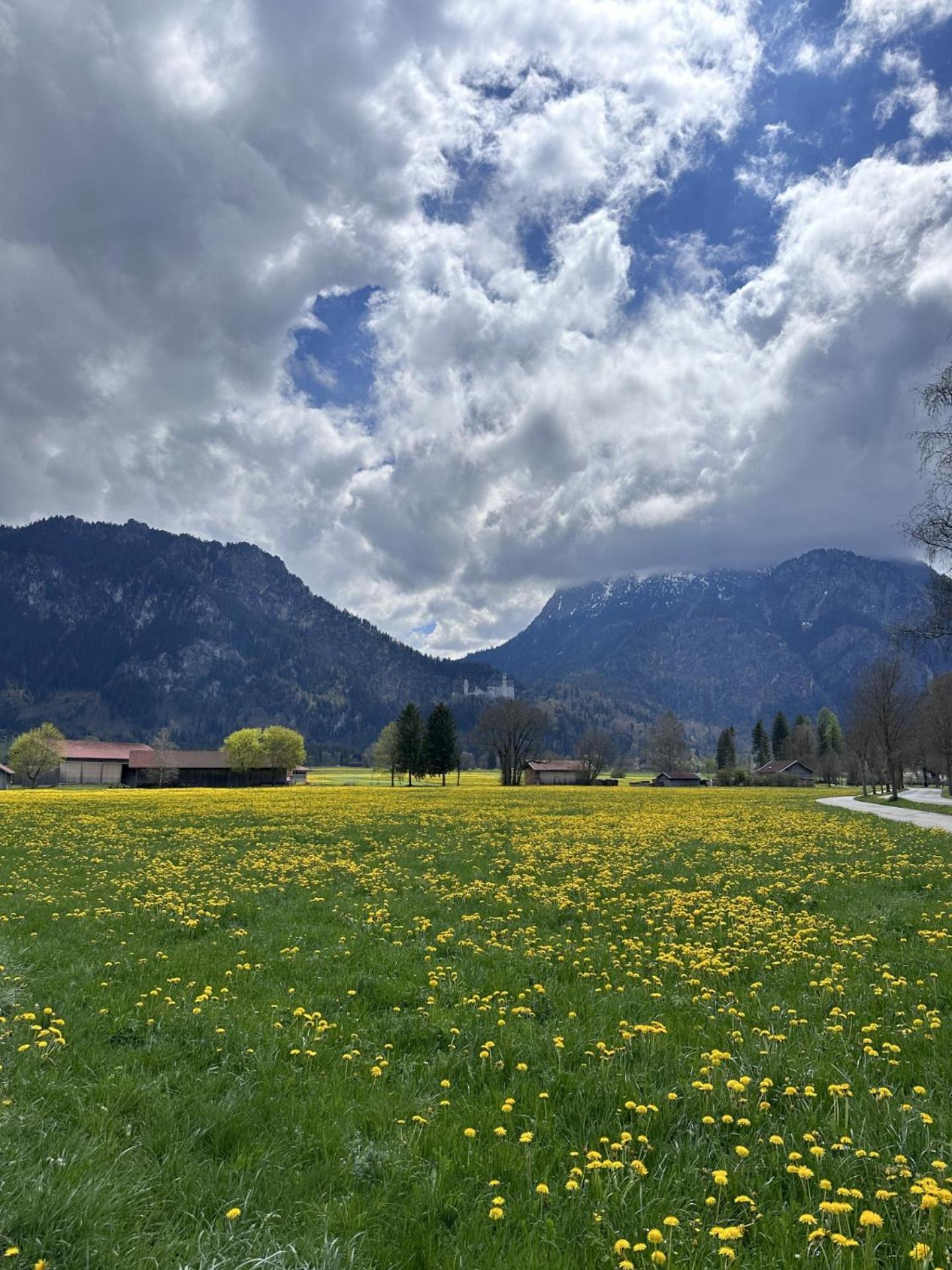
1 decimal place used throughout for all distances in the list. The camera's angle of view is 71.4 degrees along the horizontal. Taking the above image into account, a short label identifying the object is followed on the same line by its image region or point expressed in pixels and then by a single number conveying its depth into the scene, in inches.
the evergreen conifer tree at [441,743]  4485.7
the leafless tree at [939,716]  2955.2
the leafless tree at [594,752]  5797.2
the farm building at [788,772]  5364.2
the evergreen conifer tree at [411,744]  4520.2
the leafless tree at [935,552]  944.3
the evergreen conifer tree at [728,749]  7111.2
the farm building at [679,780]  6948.8
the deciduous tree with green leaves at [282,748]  4859.7
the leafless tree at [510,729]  5032.0
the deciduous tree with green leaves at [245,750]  4729.3
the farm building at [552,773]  6510.8
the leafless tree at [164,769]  4982.8
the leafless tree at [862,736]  3361.2
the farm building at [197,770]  5211.6
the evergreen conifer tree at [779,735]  7298.2
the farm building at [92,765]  5157.5
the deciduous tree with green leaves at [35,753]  4330.7
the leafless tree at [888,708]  2861.7
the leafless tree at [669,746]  7116.1
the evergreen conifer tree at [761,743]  7824.8
